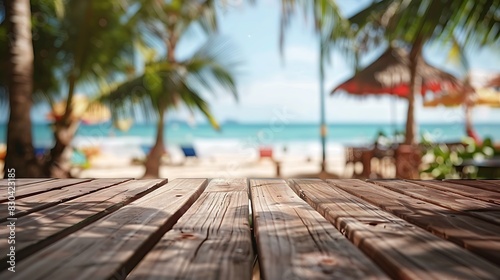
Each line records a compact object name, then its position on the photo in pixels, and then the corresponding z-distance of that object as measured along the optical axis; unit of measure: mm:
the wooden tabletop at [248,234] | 563
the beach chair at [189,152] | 11992
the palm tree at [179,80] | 4680
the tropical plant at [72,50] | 4031
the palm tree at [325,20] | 4805
